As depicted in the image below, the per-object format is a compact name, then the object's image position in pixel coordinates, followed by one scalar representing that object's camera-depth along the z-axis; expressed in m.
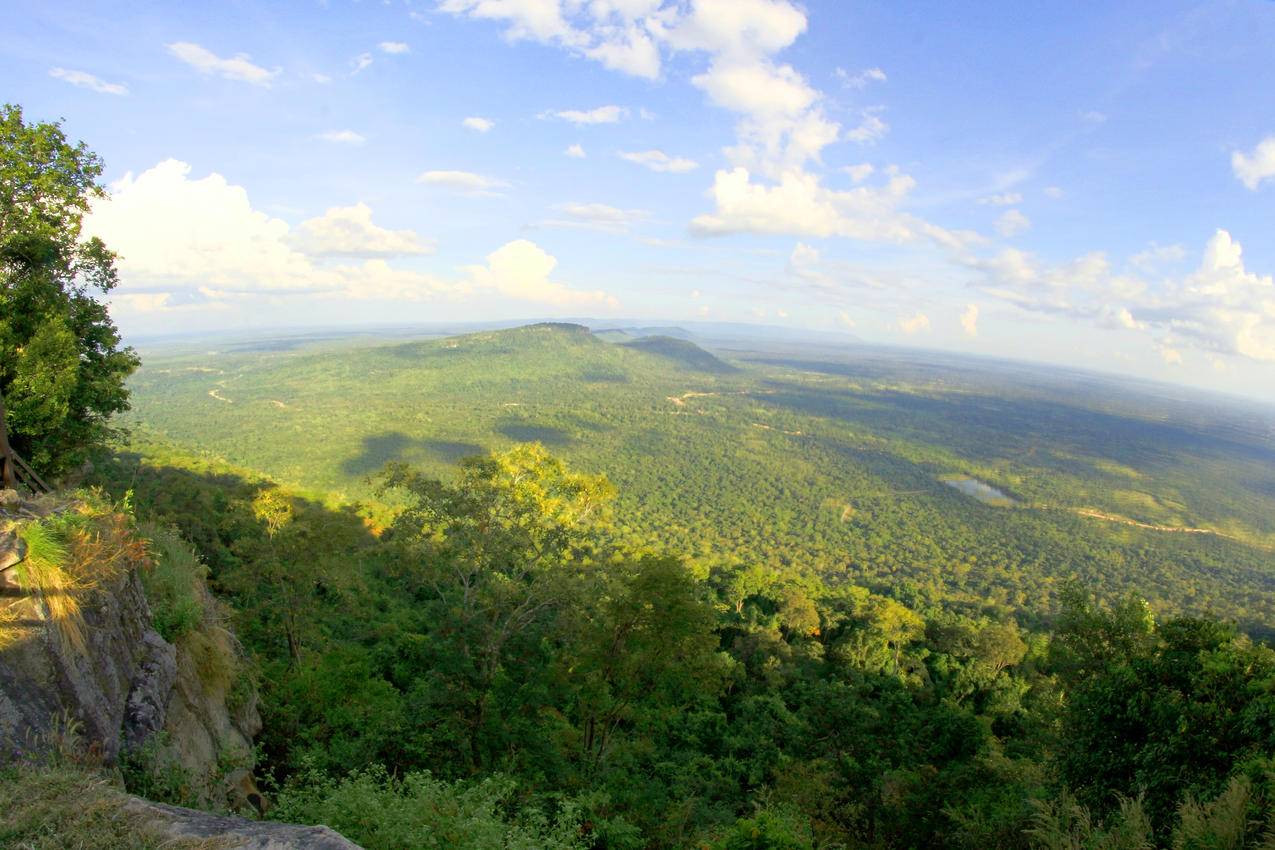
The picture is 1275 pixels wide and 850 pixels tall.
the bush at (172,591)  6.25
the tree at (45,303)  7.33
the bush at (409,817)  4.56
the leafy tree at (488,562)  9.95
